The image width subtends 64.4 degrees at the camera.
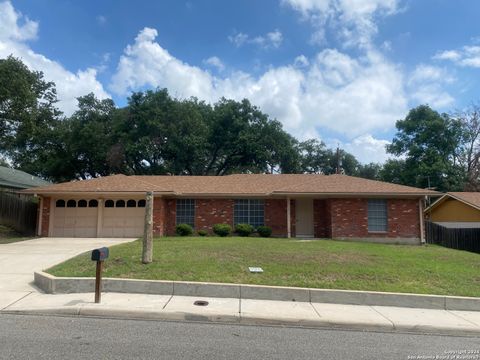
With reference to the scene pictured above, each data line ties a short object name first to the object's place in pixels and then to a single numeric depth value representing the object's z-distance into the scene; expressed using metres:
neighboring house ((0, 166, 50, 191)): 29.28
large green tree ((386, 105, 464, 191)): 38.00
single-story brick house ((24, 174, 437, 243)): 19.23
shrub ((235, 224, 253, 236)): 19.61
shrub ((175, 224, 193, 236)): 19.66
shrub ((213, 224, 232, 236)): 19.48
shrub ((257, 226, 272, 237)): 19.58
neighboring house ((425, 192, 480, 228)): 25.27
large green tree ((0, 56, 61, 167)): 21.16
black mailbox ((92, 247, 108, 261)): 7.51
